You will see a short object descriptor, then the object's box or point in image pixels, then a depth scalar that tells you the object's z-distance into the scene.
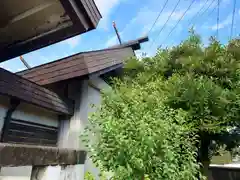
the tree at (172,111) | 1.92
